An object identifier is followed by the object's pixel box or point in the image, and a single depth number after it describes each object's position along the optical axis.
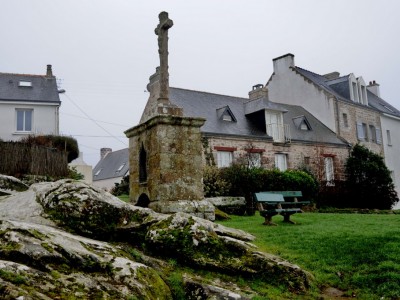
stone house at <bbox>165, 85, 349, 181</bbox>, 23.56
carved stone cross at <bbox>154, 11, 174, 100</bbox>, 9.66
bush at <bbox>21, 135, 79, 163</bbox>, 21.56
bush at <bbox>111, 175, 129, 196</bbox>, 24.09
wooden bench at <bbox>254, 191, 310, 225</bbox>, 10.27
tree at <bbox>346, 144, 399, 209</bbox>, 26.98
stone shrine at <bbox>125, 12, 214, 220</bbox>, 8.77
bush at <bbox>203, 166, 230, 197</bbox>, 15.83
